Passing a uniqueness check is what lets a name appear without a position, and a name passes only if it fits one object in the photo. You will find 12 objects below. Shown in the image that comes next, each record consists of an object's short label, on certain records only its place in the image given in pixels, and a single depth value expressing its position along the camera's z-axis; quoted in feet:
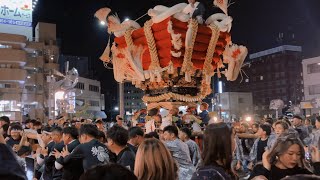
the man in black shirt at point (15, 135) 26.84
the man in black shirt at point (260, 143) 27.25
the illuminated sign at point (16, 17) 146.30
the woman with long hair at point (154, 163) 12.37
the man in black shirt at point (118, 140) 18.07
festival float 33.65
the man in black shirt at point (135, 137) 21.43
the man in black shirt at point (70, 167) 17.89
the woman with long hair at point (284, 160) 13.08
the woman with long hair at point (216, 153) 11.21
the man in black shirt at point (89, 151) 17.34
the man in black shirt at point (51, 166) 19.66
